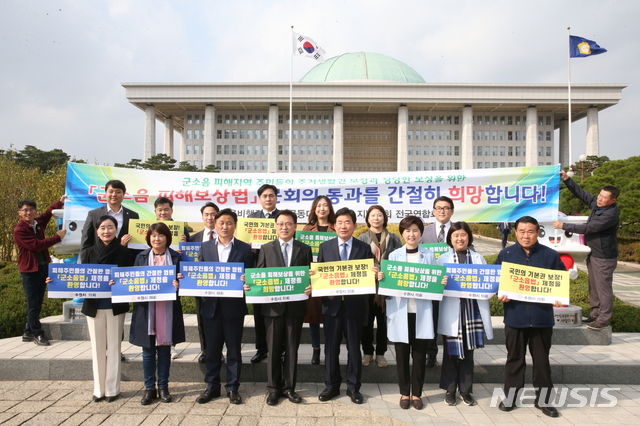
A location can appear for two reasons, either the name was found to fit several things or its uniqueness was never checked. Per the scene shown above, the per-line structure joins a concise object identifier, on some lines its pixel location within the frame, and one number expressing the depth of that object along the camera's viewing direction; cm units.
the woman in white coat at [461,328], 395
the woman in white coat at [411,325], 393
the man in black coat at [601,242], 530
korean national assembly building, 5347
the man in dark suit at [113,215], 476
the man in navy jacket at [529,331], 391
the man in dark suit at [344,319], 410
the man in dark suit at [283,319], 406
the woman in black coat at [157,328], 404
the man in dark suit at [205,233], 482
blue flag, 1905
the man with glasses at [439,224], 505
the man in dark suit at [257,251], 473
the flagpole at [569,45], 1954
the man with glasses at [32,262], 538
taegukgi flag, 2333
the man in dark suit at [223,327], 411
